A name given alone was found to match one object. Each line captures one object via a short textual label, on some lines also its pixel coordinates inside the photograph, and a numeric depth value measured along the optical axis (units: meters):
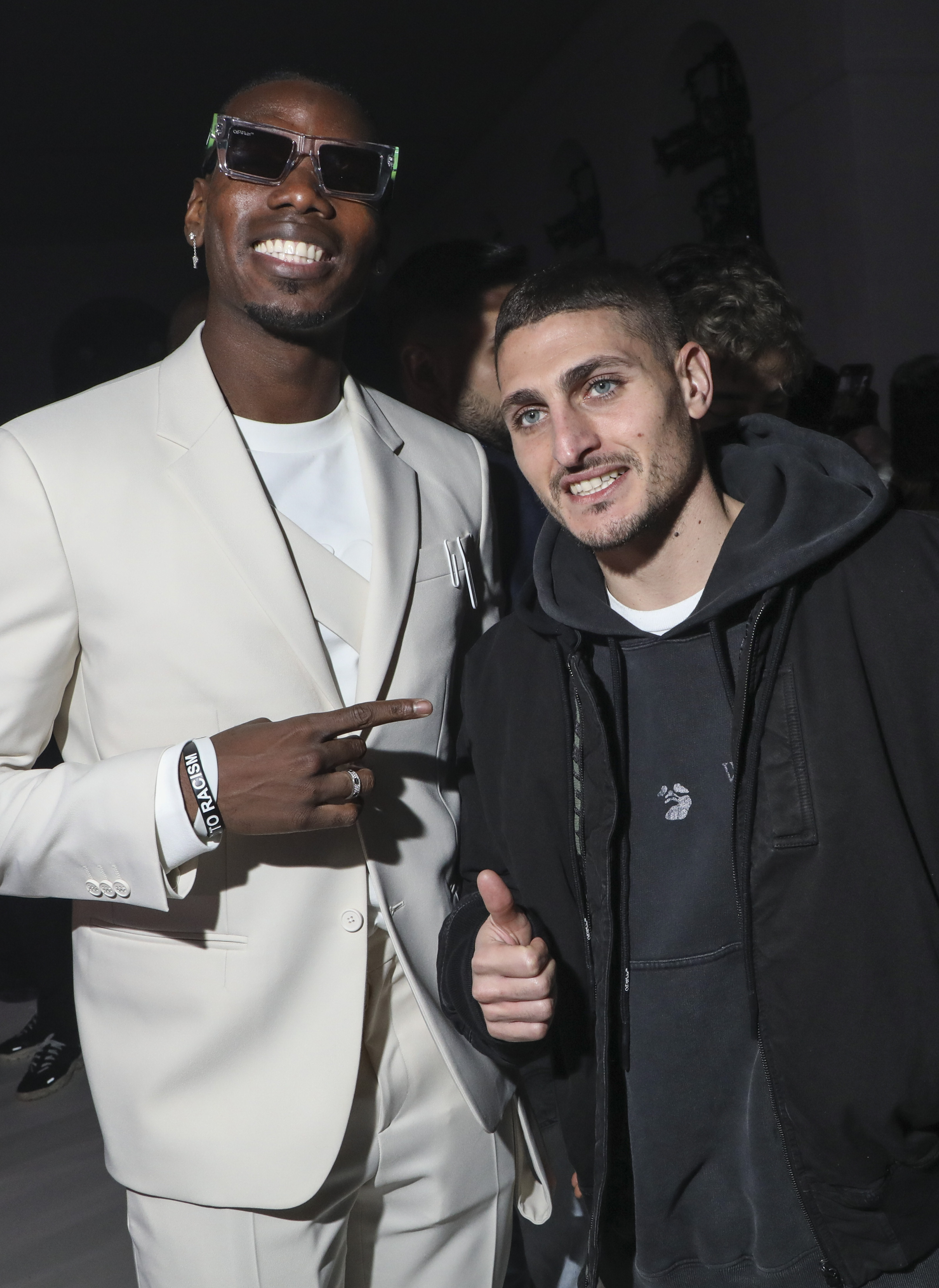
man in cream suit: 1.56
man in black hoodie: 1.48
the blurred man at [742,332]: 2.48
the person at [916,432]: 3.35
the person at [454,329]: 2.76
